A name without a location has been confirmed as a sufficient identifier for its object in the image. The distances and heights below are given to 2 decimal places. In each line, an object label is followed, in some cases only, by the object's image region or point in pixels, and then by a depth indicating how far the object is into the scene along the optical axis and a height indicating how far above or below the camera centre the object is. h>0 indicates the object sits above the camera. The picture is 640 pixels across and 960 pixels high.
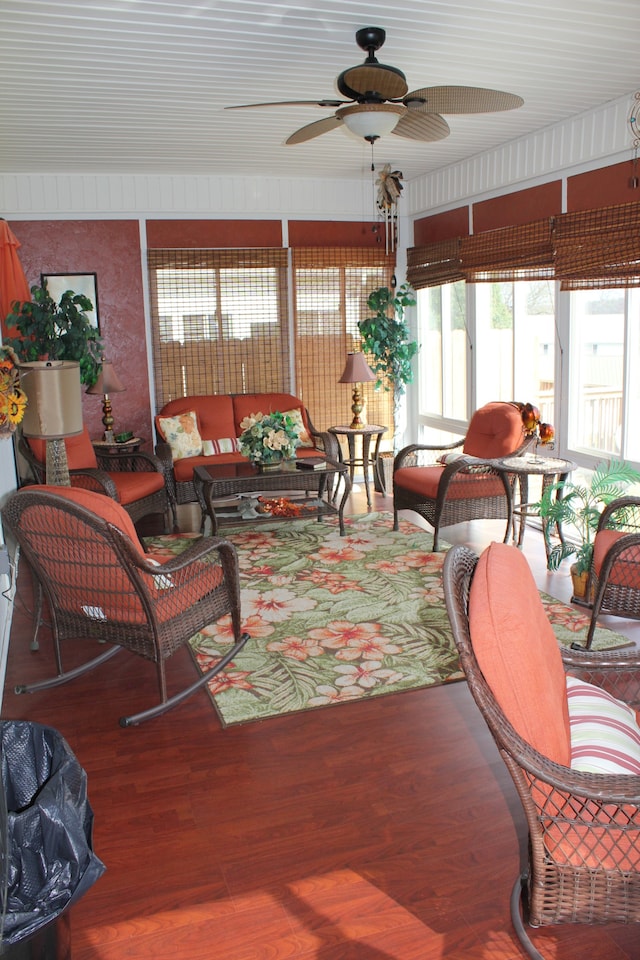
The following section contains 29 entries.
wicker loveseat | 6.39 -0.51
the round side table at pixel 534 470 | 5.00 -0.69
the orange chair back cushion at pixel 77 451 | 5.75 -0.60
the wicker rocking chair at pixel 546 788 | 1.73 -0.92
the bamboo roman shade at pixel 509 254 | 5.72 +0.80
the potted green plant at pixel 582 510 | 4.37 -0.88
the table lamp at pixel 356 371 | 6.74 -0.07
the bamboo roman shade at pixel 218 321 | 7.18 +0.41
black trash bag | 1.66 -1.03
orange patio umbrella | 5.39 +0.64
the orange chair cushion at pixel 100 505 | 3.04 -0.51
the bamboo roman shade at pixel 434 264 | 6.91 +0.87
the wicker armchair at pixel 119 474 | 5.49 -0.78
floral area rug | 3.47 -1.34
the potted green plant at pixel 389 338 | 7.29 +0.22
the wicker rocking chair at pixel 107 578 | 3.02 -0.85
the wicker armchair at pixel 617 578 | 3.43 -0.96
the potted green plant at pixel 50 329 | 5.61 +0.29
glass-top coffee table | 5.51 -0.83
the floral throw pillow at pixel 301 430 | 6.82 -0.56
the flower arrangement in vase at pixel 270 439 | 5.61 -0.52
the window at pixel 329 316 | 7.56 +0.45
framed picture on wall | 6.88 +0.73
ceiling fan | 3.27 +1.11
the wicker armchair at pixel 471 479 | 5.25 -0.79
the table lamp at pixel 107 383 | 6.44 -0.12
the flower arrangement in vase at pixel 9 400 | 2.65 -0.10
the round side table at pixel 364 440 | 6.90 -0.67
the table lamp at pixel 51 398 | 3.72 -0.13
